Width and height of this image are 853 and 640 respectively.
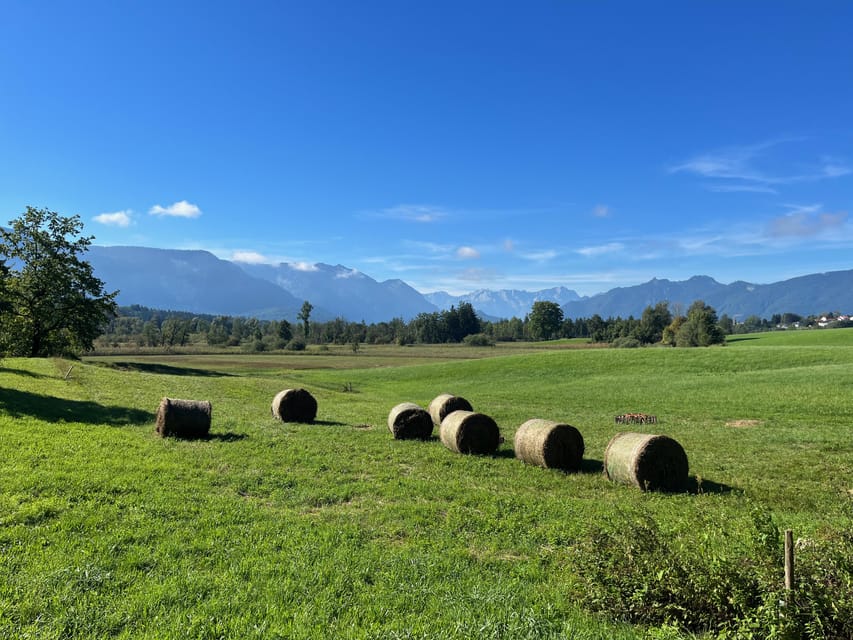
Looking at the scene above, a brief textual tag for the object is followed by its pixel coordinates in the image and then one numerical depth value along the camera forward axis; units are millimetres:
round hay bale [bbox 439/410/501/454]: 17625
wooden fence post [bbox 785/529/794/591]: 5473
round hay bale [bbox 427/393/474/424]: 23578
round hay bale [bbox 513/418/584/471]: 15456
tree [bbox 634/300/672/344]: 124831
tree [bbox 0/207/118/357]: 47812
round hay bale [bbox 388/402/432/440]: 20328
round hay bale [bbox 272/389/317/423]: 24094
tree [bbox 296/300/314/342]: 172875
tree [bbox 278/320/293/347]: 156500
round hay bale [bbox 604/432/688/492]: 13195
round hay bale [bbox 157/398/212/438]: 18047
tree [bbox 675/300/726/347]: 94125
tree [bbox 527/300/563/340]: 154250
